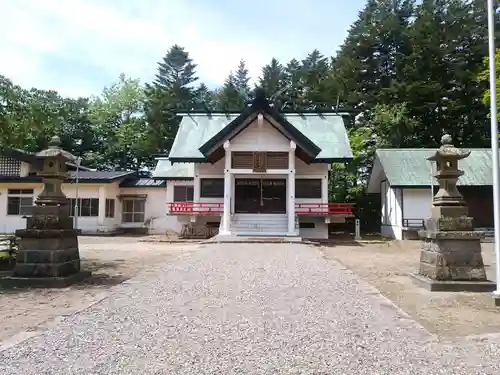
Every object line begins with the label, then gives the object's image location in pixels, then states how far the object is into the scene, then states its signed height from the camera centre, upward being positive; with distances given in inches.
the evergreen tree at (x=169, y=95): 1620.3 +472.0
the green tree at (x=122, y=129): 1672.0 +327.2
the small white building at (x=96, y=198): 1031.6 +23.8
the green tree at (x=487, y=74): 835.9 +315.1
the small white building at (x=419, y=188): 894.4 +46.4
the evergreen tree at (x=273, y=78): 1839.3 +582.6
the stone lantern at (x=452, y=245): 314.3 -26.7
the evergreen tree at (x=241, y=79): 1994.1 +624.8
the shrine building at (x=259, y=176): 821.2 +70.6
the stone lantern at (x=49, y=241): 328.8 -27.6
